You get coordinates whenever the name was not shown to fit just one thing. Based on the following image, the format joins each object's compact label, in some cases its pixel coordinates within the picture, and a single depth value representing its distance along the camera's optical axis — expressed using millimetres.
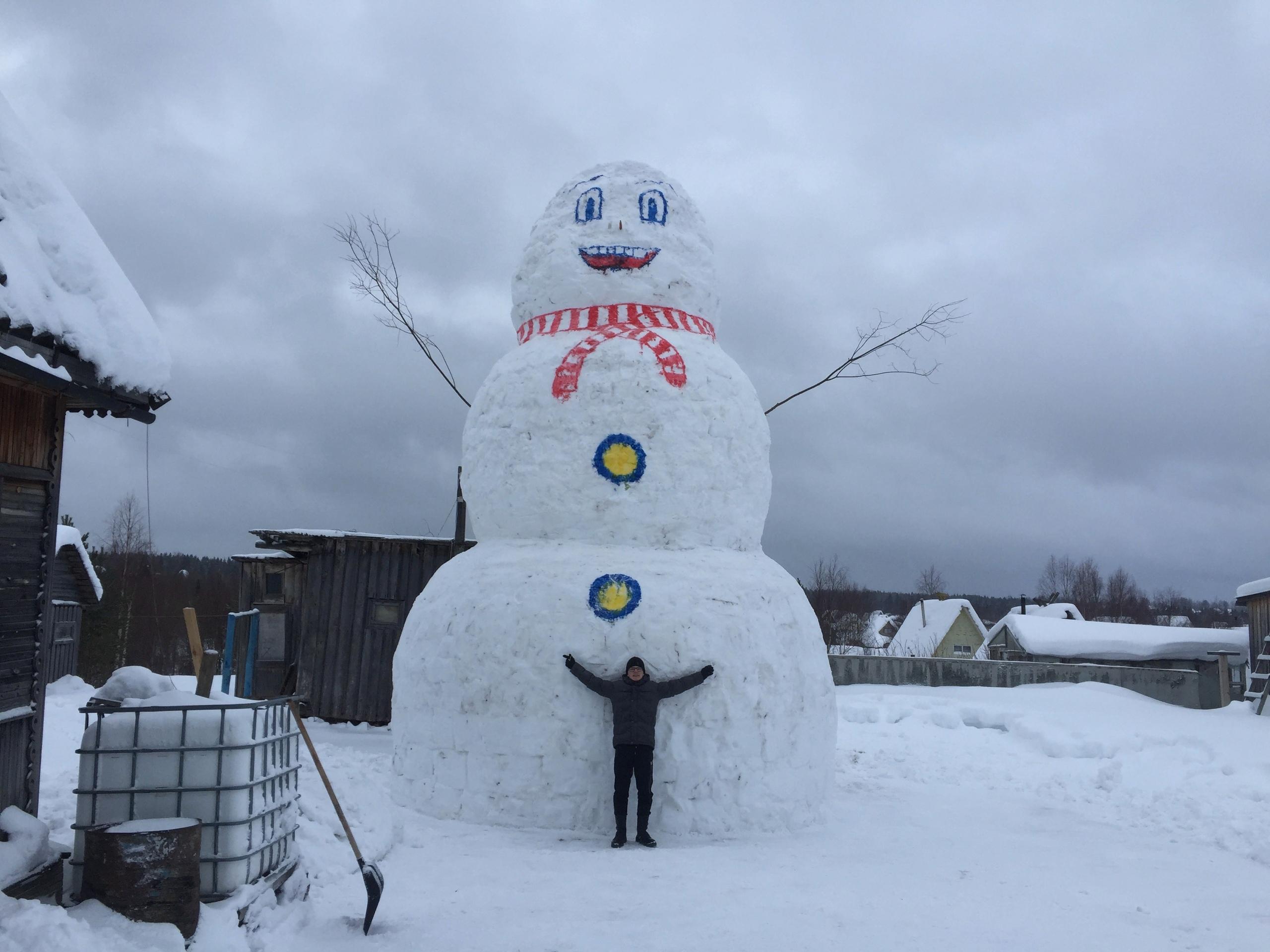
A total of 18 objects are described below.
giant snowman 7125
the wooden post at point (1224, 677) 15227
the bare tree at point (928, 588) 61000
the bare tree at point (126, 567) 27531
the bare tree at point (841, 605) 39844
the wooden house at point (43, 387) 4293
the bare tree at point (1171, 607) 63700
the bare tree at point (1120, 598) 57594
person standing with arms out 6793
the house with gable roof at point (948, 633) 35969
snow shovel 4742
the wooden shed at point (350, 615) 12781
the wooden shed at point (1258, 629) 14469
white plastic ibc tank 4559
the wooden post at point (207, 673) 4883
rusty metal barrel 4105
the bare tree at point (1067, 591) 59425
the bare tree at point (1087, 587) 58500
